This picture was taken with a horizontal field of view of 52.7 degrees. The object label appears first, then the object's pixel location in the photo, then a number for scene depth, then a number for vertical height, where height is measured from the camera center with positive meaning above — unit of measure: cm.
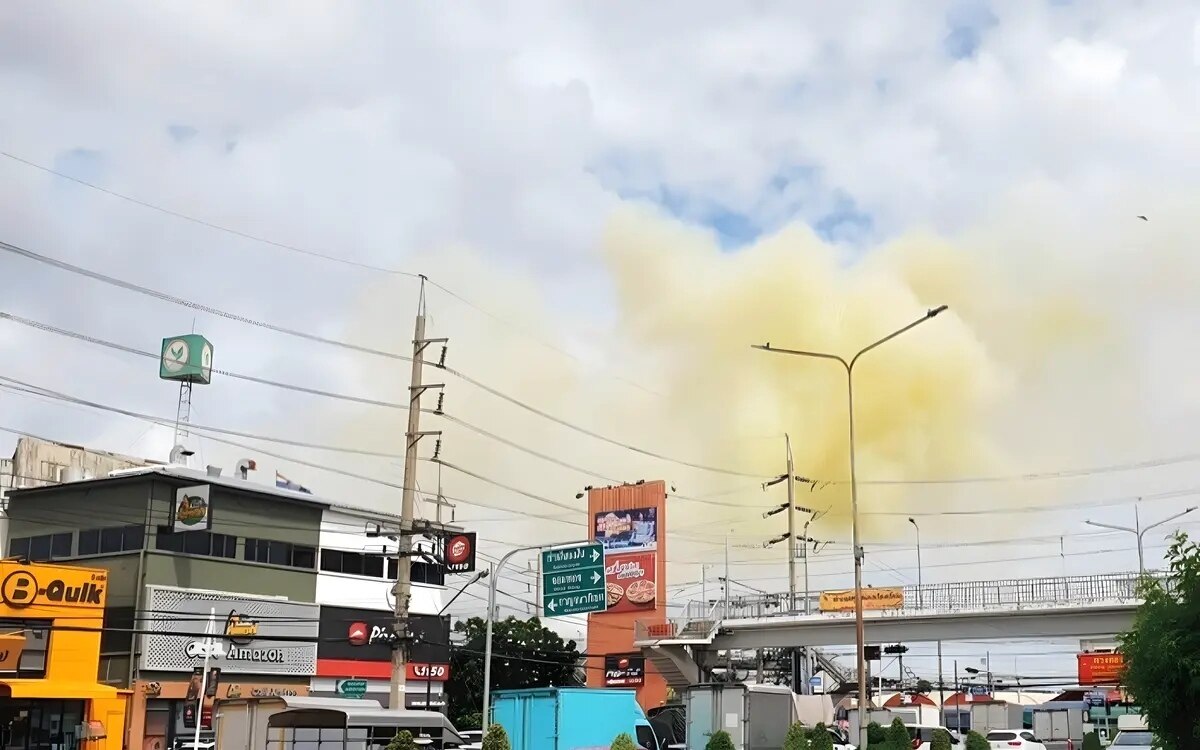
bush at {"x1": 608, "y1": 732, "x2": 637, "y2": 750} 3538 -233
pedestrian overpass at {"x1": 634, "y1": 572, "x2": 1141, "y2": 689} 6028 +230
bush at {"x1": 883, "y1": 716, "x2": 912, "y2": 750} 4428 -258
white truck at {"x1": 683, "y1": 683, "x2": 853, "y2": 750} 4131 -175
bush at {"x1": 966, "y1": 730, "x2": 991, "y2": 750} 4734 -289
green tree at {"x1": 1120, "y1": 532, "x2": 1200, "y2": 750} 1977 +16
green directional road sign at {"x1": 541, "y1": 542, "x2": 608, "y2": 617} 4366 +283
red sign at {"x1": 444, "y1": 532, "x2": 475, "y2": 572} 5750 +507
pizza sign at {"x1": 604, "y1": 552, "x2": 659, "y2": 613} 9631 +624
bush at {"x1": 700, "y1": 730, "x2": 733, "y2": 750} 3834 -242
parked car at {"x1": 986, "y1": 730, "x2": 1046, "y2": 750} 5050 -302
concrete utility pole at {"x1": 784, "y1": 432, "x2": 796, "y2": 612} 7250 +731
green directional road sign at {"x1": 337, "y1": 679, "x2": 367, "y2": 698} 6041 -158
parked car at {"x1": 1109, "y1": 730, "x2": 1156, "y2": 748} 3906 -222
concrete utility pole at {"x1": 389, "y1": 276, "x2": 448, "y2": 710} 4084 +353
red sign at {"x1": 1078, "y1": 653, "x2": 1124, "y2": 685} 8788 +0
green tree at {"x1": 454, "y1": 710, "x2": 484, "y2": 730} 6612 -350
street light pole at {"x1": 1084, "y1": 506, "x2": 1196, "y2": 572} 6597 +749
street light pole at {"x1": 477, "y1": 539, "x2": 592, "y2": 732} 3841 +185
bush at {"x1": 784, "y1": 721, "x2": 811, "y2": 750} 3919 -237
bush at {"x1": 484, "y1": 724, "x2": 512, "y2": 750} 3409 -220
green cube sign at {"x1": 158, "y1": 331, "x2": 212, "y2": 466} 7600 +1797
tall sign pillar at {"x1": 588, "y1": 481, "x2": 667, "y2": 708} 9531 +597
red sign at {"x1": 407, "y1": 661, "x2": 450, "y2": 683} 6925 -79
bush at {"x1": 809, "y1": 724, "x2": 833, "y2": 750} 4034 -244
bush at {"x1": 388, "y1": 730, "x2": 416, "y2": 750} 3141 -212
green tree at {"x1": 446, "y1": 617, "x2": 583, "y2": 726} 8081 -13
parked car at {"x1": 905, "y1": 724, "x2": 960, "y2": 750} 5166 -300
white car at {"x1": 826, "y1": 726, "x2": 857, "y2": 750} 4921 -323
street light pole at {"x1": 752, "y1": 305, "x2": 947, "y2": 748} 3975 +397
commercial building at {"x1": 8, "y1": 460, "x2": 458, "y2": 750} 5488 +411
